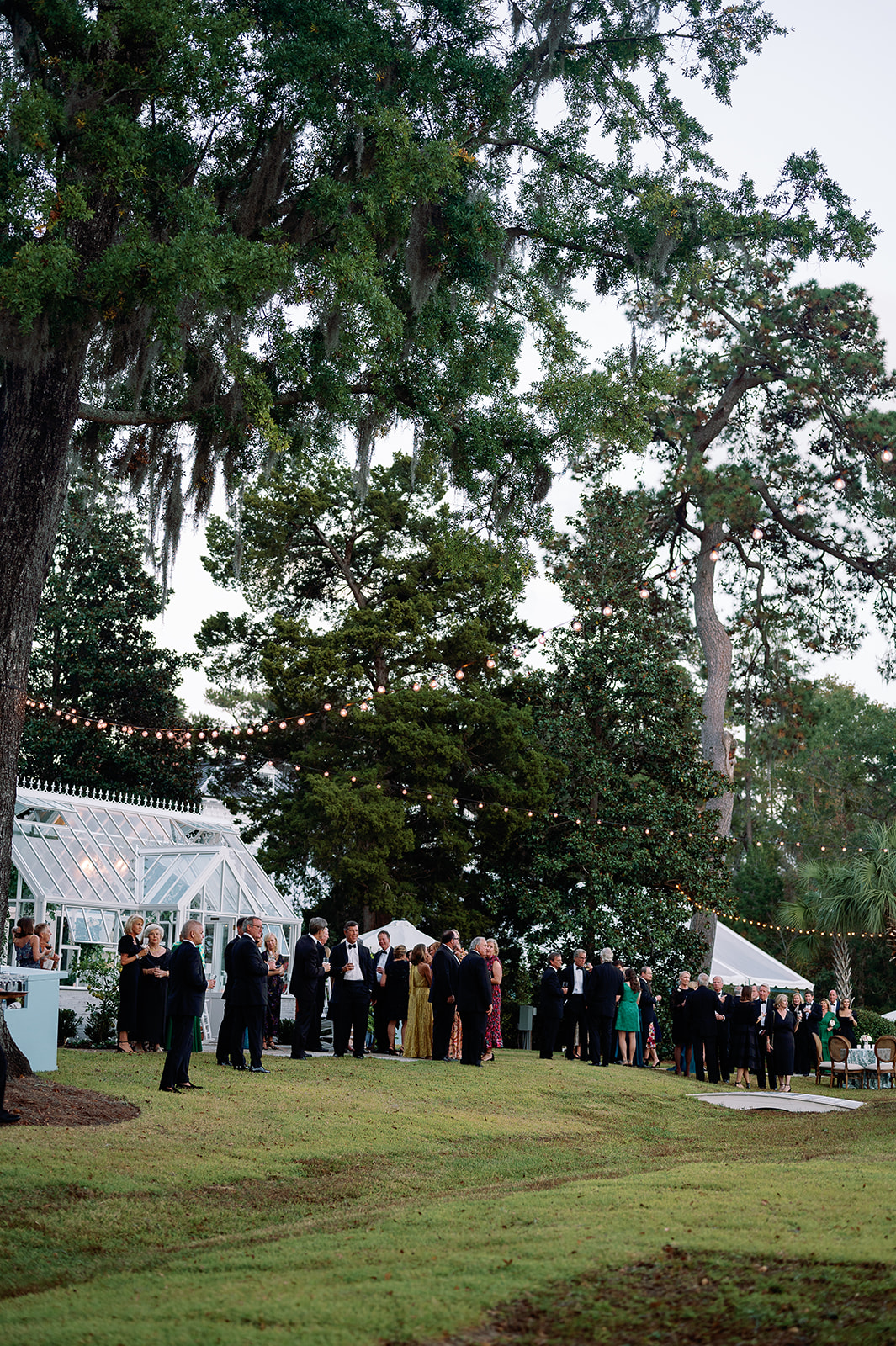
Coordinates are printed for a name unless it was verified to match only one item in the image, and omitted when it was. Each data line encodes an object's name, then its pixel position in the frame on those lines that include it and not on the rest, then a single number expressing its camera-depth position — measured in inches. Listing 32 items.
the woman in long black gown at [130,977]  533.6
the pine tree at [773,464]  1023.6
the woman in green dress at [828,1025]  885.8
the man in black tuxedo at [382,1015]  639.1
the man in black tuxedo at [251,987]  481.7
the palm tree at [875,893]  1080.2
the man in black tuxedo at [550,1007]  676.1
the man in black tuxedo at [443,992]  605.9
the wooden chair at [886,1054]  795.4
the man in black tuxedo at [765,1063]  705.6
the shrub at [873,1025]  994.1
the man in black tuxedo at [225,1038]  505.0
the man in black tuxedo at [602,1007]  683.4
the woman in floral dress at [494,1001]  653.9
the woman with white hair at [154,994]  520.4
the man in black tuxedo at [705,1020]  718.5
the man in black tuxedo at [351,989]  573.6
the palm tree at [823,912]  1122.0
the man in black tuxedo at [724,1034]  733.9
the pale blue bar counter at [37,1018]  423.2
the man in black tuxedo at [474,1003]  583.5
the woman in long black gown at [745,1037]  703.7
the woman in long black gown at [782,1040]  690.8
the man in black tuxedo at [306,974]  544.7
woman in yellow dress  642.2
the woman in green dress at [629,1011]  721.6
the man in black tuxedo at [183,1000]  407.5
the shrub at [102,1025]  594.5
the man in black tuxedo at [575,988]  709.3
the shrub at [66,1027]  600.4
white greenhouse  741.3
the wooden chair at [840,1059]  776.9
